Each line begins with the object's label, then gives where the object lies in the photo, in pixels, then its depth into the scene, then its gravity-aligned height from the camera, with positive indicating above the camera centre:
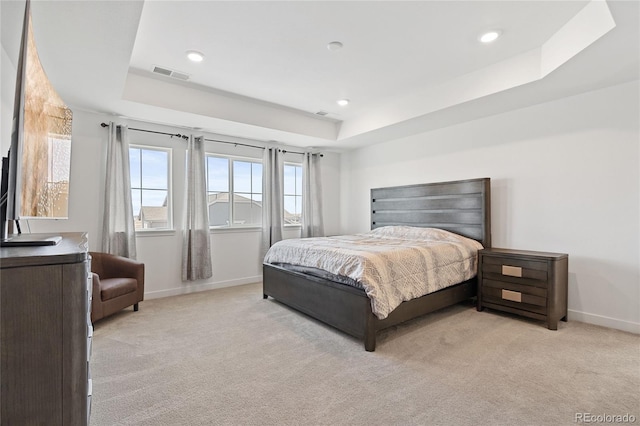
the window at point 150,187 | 4.28 +0.39
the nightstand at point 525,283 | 3.08 -0.74
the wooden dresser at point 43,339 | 0.90 -0.38
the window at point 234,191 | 4.96 +0.38
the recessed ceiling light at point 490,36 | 2.72 +1.59
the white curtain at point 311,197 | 5.78 +0.32
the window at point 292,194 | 5.79 +0.38
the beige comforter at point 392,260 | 2.73 -0.48
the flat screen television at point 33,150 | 1.24 +0.32
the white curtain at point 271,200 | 5.28 +0.24
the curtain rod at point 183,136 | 4.17 +1.15
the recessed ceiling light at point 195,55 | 3.00 +1.57
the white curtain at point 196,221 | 4.48 -0.10
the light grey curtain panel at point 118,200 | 3.88 +0.17
